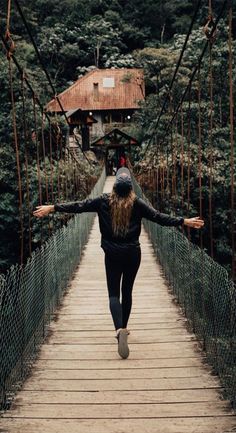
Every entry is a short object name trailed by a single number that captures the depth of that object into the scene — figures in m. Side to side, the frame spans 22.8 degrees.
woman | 2.76
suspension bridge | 2.10
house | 27.98
